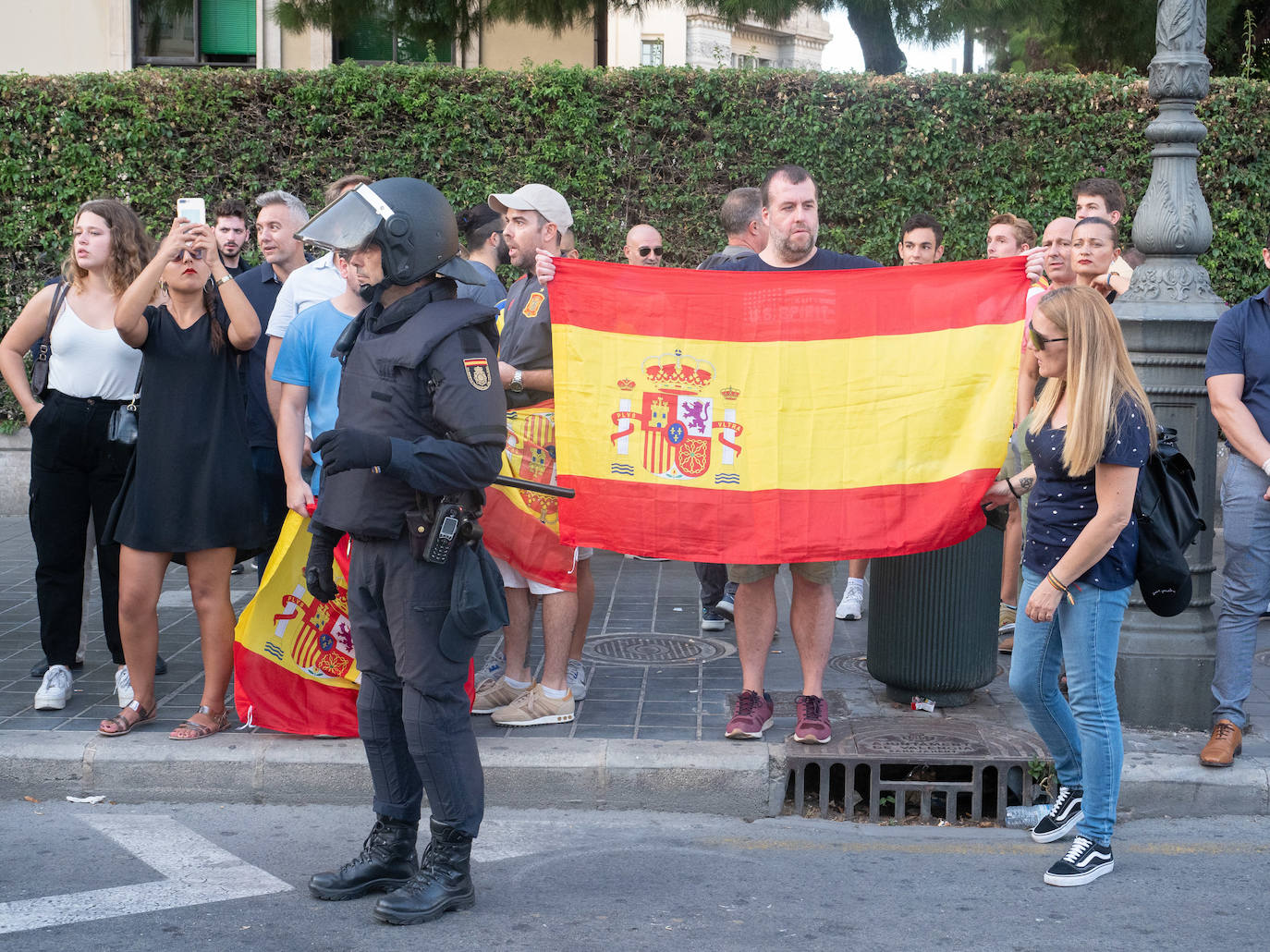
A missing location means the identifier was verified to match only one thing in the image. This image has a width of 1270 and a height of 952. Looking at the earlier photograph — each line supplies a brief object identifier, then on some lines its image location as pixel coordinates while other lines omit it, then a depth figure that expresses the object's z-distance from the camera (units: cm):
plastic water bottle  488
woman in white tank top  579
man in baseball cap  557
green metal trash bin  561
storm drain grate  503
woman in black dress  529
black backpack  442
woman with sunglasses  420
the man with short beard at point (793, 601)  542
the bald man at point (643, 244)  984
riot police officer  392
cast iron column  541
